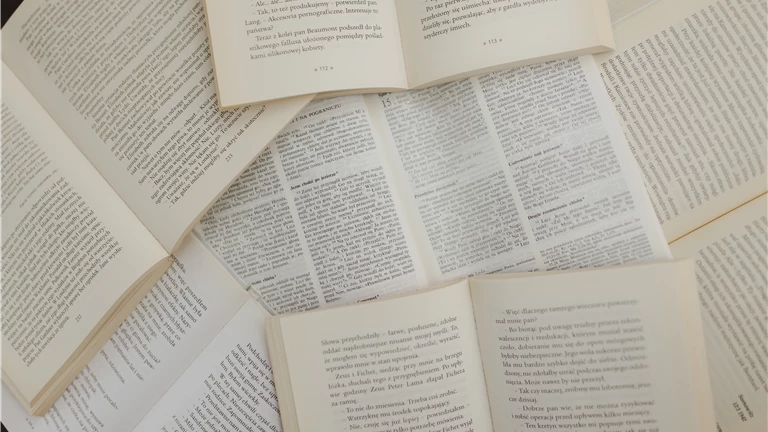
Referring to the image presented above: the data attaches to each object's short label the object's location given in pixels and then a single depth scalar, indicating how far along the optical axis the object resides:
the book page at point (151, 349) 0.68
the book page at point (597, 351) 0.56
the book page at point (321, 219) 0.66
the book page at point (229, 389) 0.65
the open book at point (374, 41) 0.61
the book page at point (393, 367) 0.62
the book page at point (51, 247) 0.64
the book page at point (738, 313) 0.61
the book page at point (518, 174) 0.63
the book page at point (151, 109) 0.63
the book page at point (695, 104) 0.63
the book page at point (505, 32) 0.62
